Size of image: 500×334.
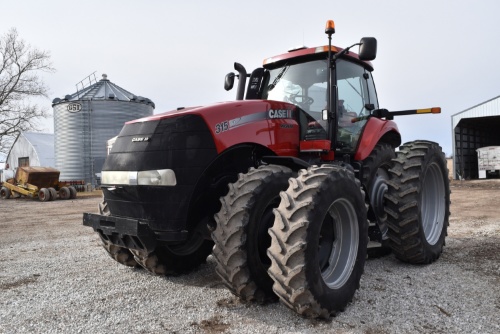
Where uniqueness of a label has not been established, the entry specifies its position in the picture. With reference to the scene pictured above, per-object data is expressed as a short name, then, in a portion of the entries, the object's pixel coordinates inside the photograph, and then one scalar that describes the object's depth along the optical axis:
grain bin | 27.39
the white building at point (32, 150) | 35.06
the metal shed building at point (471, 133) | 26.20
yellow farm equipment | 20.61
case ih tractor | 3.46
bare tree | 30.67
